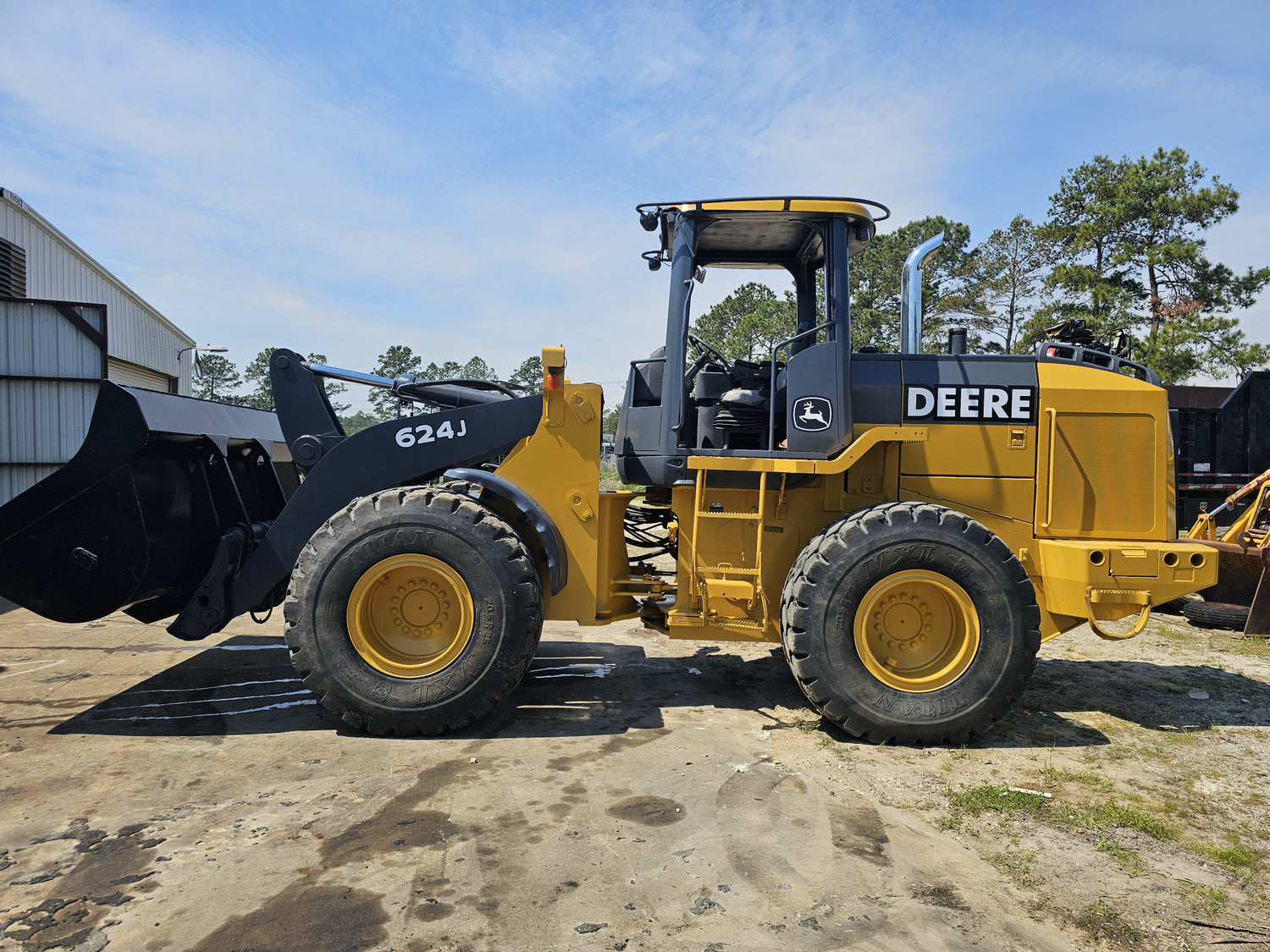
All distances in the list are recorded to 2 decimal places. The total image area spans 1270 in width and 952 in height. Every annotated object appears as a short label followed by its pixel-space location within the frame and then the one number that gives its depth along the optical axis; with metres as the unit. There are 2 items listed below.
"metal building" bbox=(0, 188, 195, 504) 11.62
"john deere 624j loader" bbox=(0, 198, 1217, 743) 4.47
